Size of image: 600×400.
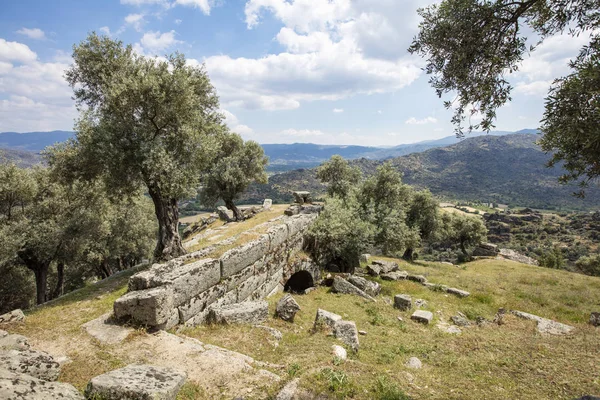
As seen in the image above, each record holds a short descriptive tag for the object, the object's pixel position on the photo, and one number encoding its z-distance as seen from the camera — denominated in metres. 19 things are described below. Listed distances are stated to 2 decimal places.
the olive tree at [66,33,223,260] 13.66
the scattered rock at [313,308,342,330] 11.29
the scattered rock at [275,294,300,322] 12.56
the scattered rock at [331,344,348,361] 8.52
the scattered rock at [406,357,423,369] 9.26
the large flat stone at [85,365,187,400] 5.05
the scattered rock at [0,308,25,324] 9.03
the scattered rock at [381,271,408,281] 23.02
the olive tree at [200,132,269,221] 31.94
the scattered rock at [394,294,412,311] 16.47
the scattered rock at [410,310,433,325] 14.65
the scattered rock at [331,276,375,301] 17.72
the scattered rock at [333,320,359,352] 9.97
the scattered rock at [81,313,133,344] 8.30
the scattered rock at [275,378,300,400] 5.83
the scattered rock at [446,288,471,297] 19.95
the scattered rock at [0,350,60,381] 5.29
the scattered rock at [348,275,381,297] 18.71
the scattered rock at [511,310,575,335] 13.35
